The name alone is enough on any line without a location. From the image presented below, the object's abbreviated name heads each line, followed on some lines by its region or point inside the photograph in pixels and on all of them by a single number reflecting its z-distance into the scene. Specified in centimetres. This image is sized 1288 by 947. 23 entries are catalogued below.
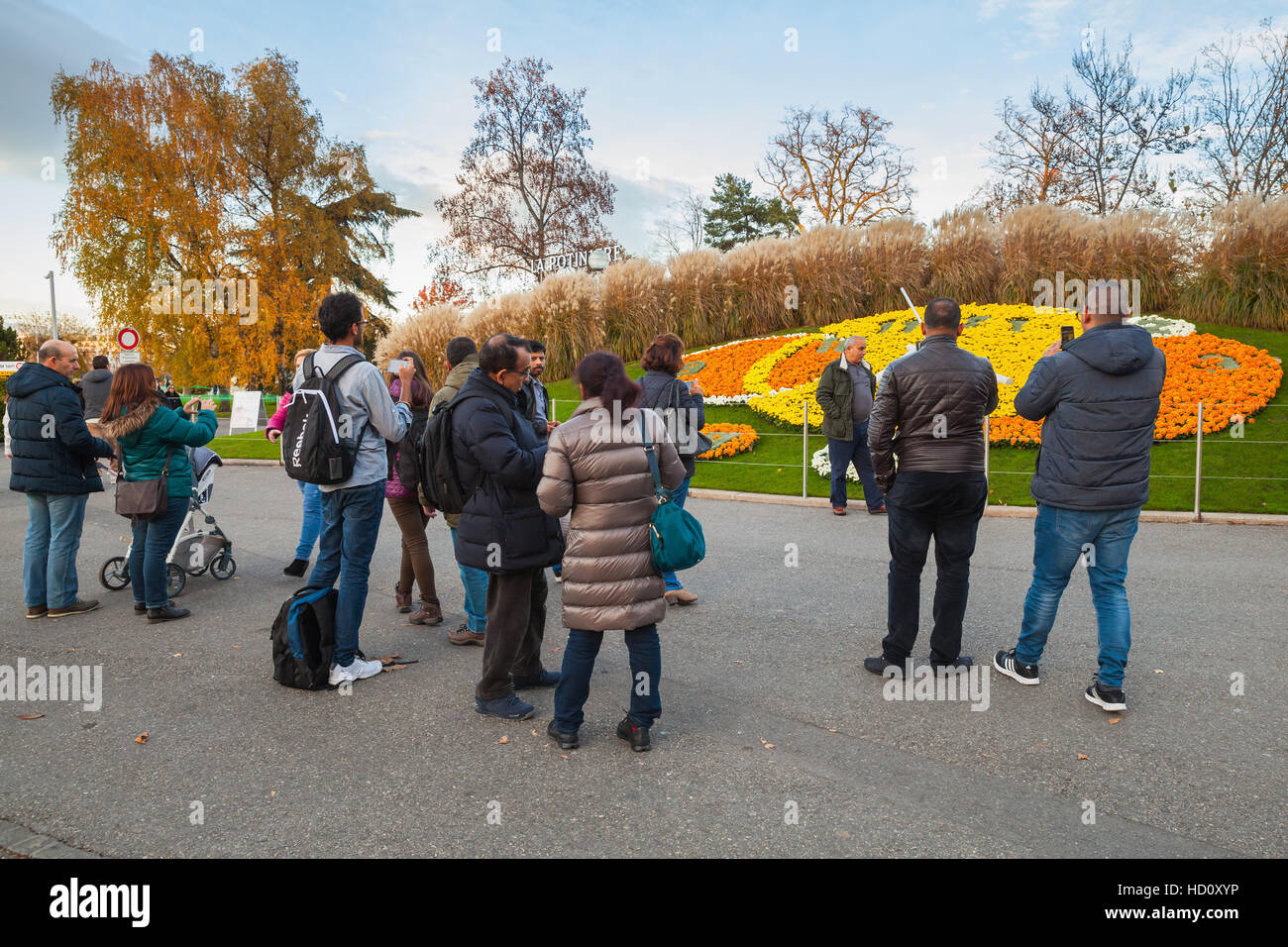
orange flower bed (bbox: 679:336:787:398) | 1730
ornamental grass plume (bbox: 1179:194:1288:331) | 1529
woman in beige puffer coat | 398
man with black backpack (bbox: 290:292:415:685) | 499
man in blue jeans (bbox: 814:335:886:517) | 1050
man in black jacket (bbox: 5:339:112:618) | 650
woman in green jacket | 652
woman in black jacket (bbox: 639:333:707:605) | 632
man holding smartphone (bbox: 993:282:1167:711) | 444
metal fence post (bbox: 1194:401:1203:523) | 955
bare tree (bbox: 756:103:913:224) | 3838
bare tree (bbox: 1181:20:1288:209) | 2848
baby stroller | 757
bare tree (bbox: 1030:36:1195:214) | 3131
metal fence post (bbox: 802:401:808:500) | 1176
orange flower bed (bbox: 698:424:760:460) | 1453
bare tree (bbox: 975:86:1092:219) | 3294
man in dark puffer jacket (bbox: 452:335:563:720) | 435
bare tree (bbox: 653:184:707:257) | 5084
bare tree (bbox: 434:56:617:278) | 3538
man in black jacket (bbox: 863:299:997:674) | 482
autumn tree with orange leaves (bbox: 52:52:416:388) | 3089
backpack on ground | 503
